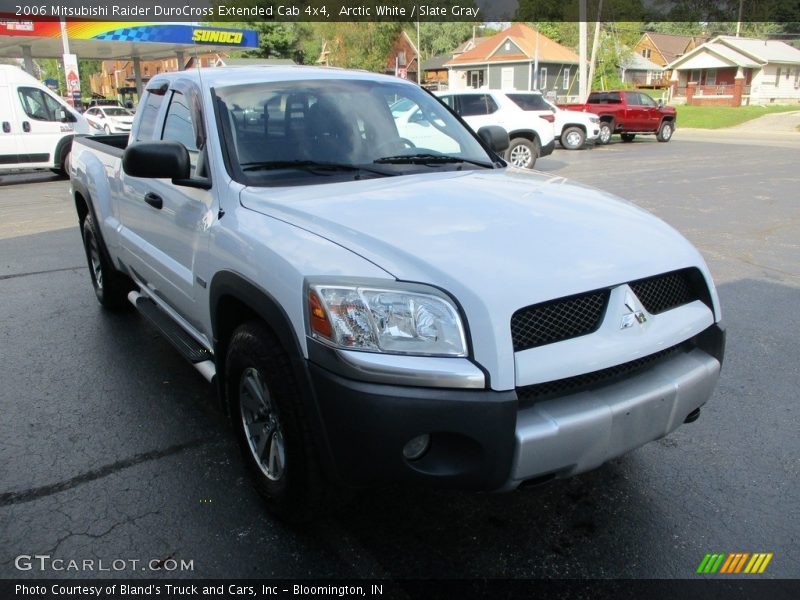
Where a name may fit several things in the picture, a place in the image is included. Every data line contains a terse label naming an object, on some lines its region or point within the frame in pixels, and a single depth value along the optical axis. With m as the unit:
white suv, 15.67
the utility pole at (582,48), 27.06
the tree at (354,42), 69.81
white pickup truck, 2.15
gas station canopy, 28.17
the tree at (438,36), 90.69
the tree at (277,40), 61.62
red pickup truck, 23.81
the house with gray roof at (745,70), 55.53
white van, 15.22
